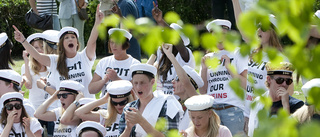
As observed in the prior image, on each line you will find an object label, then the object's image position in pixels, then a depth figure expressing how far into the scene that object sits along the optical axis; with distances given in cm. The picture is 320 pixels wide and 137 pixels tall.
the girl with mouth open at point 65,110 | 1180
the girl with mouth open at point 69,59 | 1314
